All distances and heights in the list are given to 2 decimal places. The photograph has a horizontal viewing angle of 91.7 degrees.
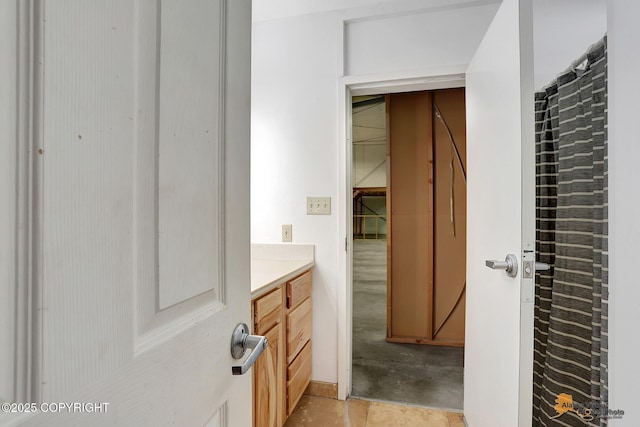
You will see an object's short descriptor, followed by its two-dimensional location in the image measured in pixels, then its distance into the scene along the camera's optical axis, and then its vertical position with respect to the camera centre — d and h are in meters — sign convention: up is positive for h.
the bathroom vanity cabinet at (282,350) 1.22 -0.63
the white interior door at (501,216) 0.98 +0.00
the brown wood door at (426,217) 2.67 +0.00
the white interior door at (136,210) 0.27 +0.01
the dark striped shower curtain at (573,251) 1.12 -0.14
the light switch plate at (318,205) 1.93 +0.07
